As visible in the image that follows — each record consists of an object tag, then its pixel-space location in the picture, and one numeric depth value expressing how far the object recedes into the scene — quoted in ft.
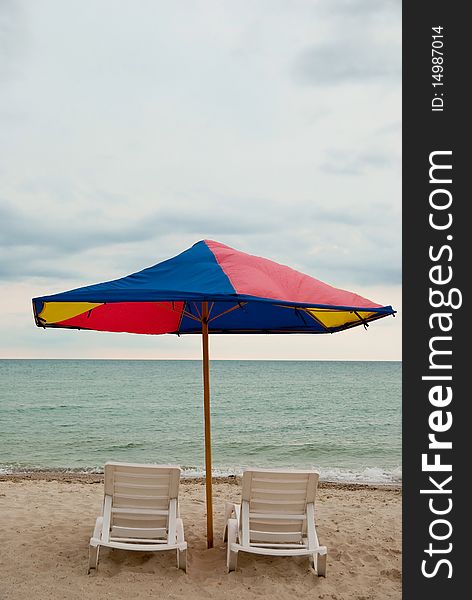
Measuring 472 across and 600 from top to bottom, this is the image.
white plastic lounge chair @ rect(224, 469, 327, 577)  14.33
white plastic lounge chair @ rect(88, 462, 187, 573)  14.32
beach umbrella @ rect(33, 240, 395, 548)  12.49
